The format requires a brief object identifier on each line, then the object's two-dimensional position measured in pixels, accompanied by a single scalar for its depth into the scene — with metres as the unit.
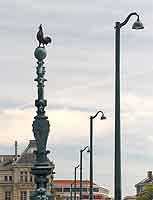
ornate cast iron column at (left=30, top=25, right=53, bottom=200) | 20.50
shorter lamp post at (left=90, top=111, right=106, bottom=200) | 44.09
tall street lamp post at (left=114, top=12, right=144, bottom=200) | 25.20
